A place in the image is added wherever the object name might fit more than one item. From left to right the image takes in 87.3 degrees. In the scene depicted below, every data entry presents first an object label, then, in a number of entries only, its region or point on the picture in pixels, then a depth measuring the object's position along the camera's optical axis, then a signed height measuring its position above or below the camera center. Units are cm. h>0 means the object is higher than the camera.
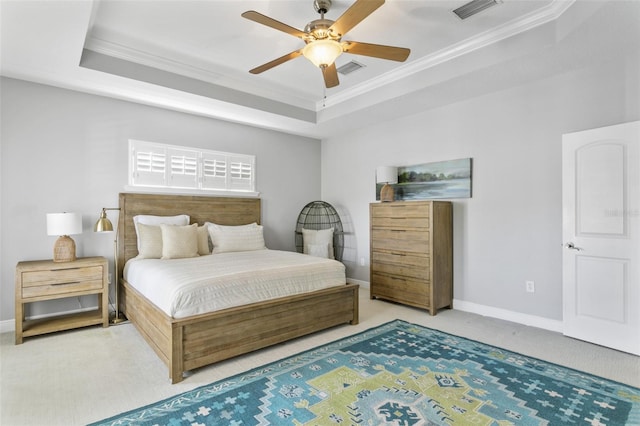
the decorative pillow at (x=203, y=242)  432 -37
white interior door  292 -21
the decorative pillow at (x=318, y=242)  539 -47
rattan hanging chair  581 -15
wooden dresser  407 -51
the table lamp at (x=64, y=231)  337 -17
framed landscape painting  423 +44
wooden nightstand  319 -73
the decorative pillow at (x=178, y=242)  389 -33
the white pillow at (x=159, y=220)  416 -8
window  432 +65
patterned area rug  202 -123
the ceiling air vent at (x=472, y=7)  269 +169
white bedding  261 -59
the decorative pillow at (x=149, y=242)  391 -33
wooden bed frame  253 -94
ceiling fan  224 +129
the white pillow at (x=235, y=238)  450 -33
